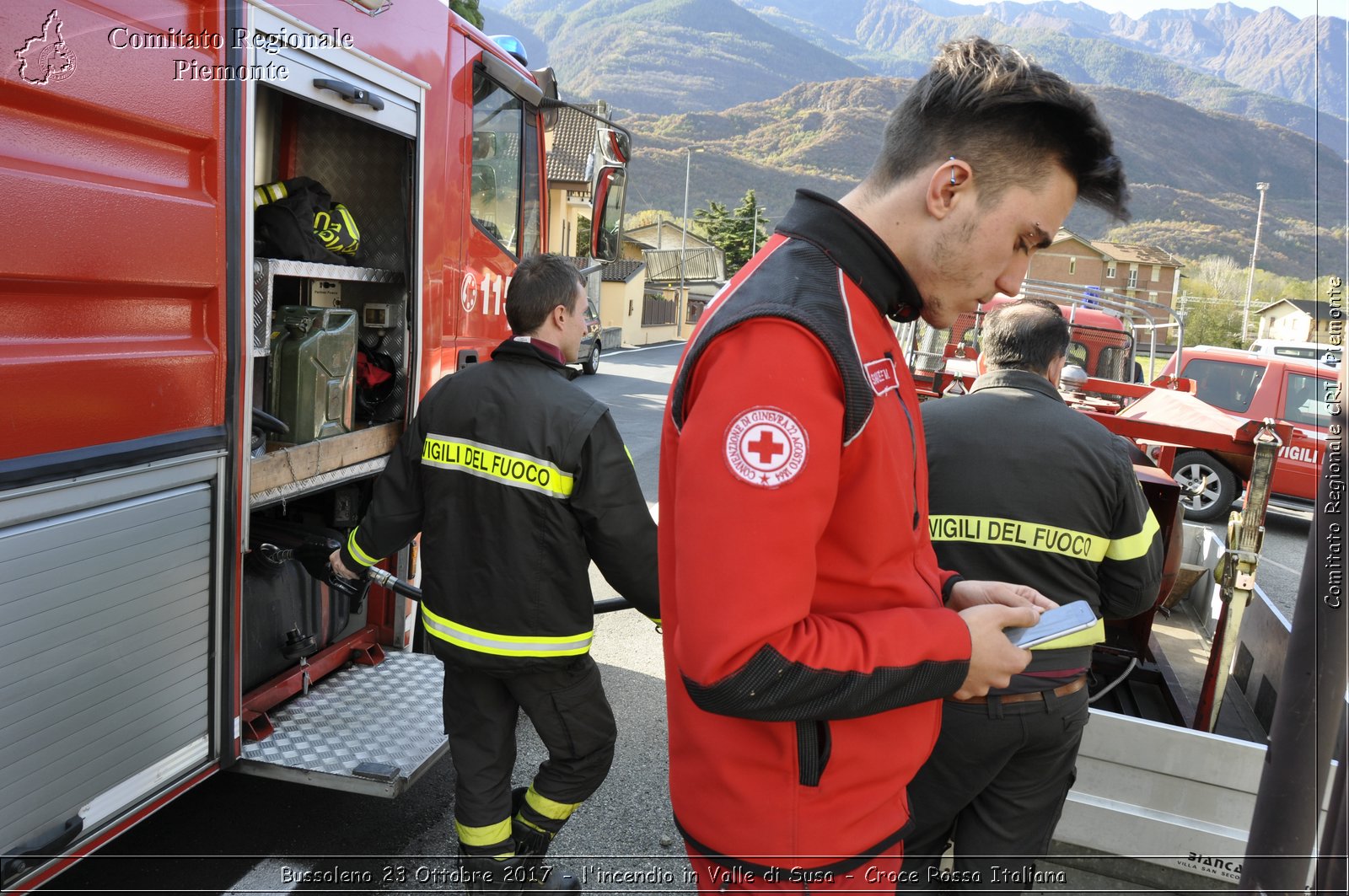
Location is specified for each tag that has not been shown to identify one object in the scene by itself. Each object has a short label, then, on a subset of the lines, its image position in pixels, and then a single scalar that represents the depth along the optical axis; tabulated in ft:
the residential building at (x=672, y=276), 144.77
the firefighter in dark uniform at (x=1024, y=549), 7.86
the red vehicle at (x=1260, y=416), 33.50
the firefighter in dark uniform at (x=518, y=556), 8.54
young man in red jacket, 3.72
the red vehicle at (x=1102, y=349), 36.65
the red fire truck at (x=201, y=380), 6.04
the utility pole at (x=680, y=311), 156.25
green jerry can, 10.29
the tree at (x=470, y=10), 72.43
